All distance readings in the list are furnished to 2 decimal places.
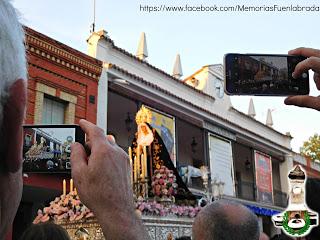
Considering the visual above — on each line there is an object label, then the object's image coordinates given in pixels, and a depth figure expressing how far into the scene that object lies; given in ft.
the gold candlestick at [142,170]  22.08
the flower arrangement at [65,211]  17.98
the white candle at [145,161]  22.26
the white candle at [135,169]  22.23
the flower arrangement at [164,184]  21.78
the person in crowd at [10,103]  2.72
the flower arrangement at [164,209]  19.65
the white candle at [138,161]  22.53
